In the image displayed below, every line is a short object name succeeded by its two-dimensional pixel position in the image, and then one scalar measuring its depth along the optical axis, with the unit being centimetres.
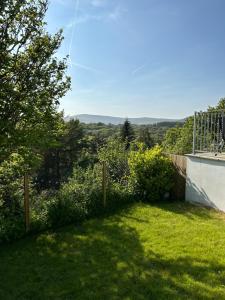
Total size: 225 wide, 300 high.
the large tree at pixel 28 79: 428
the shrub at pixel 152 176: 677
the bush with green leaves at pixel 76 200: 549
